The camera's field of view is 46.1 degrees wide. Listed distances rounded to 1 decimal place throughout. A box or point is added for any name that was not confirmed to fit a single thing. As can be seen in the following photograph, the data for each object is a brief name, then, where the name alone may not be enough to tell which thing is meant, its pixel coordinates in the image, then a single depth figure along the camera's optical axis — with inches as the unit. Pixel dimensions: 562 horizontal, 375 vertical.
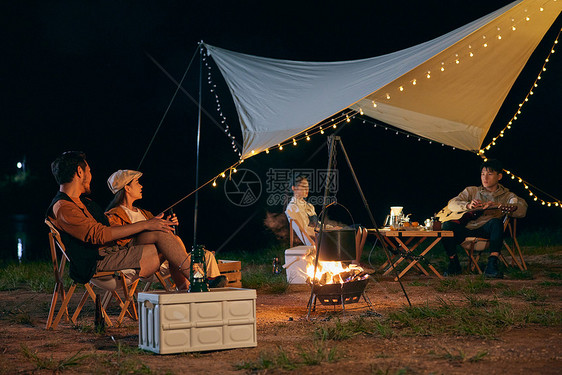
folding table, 235.3
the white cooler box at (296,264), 233.3
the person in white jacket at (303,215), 236.8
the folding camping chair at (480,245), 246.1
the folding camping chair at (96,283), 149.4
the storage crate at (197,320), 117.7
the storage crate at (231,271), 191.9
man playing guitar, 243.6
